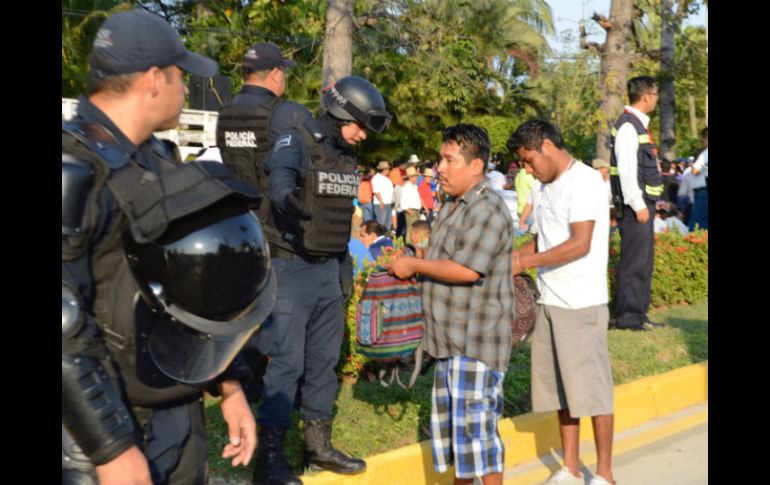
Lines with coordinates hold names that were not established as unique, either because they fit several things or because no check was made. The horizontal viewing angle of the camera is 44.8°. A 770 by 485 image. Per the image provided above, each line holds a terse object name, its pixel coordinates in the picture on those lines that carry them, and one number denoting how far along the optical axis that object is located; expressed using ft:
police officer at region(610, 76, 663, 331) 26.08
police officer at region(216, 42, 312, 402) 15.62
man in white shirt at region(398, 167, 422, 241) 62.34
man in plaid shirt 13.38
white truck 44.91
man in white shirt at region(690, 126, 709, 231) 48.37
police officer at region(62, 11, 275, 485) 6.51
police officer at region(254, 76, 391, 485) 14.62
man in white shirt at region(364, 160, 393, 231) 60.75
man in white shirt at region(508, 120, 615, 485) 15.72
